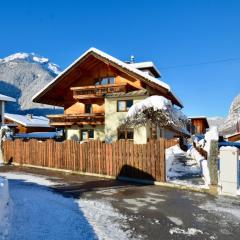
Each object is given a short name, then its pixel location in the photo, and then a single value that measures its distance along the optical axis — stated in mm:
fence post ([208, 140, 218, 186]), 11047
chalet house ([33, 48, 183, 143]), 23016
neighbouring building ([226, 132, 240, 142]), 47072
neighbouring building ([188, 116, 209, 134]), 60753
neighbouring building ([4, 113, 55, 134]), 47969
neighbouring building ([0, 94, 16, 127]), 34219
